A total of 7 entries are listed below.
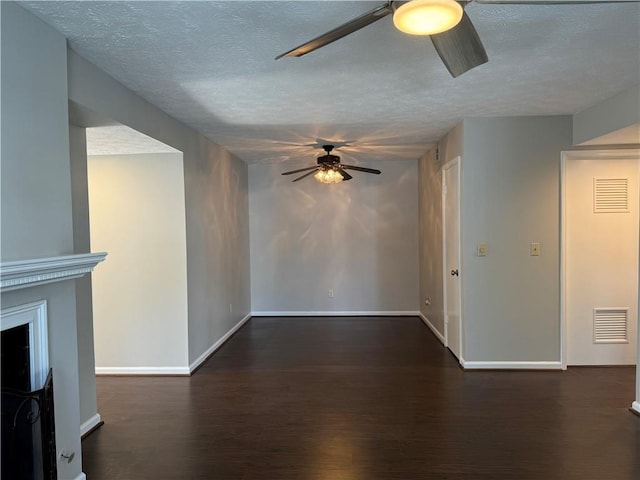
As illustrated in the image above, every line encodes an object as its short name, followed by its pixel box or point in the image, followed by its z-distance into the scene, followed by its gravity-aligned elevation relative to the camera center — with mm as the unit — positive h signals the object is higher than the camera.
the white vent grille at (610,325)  3967 -1018
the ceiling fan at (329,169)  4684 +679
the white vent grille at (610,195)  3889 +261
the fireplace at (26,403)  1783 -763
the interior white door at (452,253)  4055 -308
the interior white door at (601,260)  3879 -365
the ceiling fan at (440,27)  1406 +764
